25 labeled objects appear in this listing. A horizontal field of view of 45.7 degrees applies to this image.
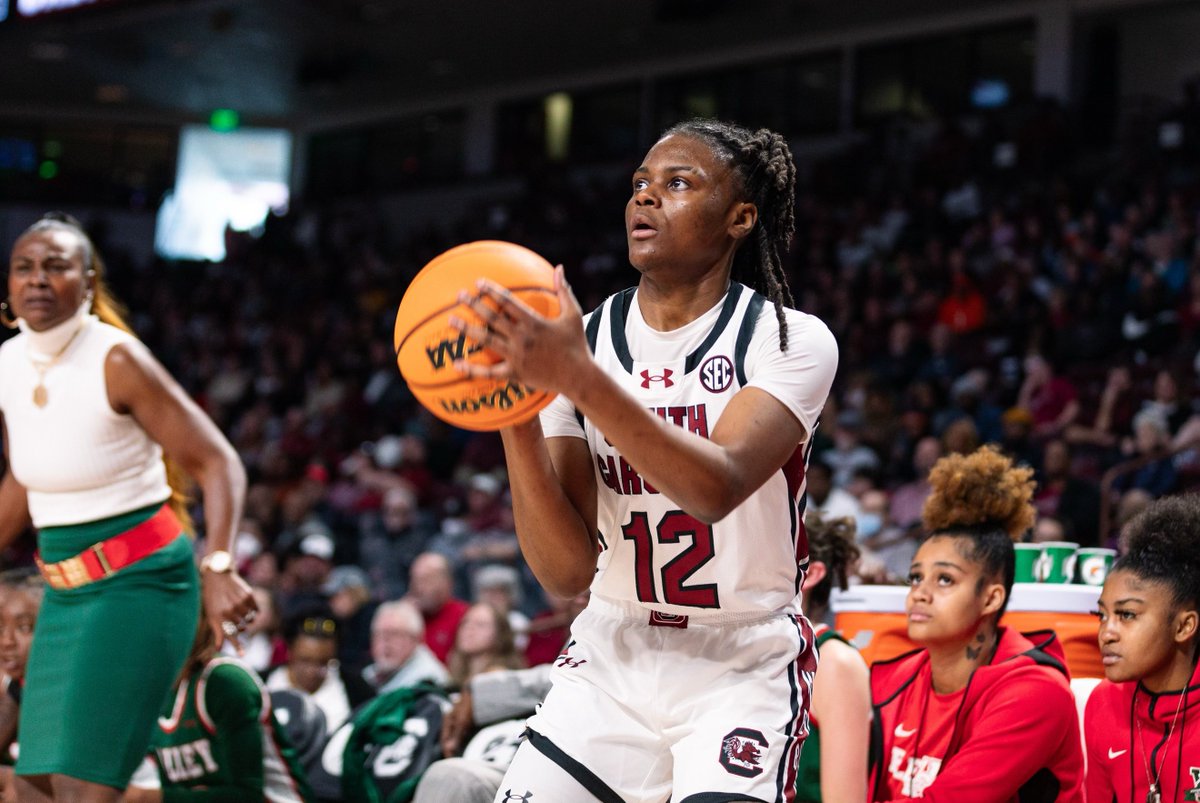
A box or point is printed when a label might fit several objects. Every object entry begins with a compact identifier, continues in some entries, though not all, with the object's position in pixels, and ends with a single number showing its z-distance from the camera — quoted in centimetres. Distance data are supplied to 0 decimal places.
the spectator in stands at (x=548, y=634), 745
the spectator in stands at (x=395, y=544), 1073
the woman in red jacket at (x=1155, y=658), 345
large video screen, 2248
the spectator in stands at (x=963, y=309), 1159
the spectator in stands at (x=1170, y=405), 894
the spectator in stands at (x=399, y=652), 710
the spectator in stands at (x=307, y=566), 989
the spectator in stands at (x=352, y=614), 882
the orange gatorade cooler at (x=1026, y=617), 426
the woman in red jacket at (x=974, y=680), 358
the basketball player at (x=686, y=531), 247
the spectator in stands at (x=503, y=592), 810
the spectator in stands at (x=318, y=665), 692
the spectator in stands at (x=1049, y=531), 689
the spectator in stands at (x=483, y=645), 684
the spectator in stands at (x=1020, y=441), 921
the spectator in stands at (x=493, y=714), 487
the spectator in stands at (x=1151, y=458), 820
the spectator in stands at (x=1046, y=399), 958
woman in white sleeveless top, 346
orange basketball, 223
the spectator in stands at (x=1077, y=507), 811
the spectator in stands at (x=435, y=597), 848
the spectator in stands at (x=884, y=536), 780
